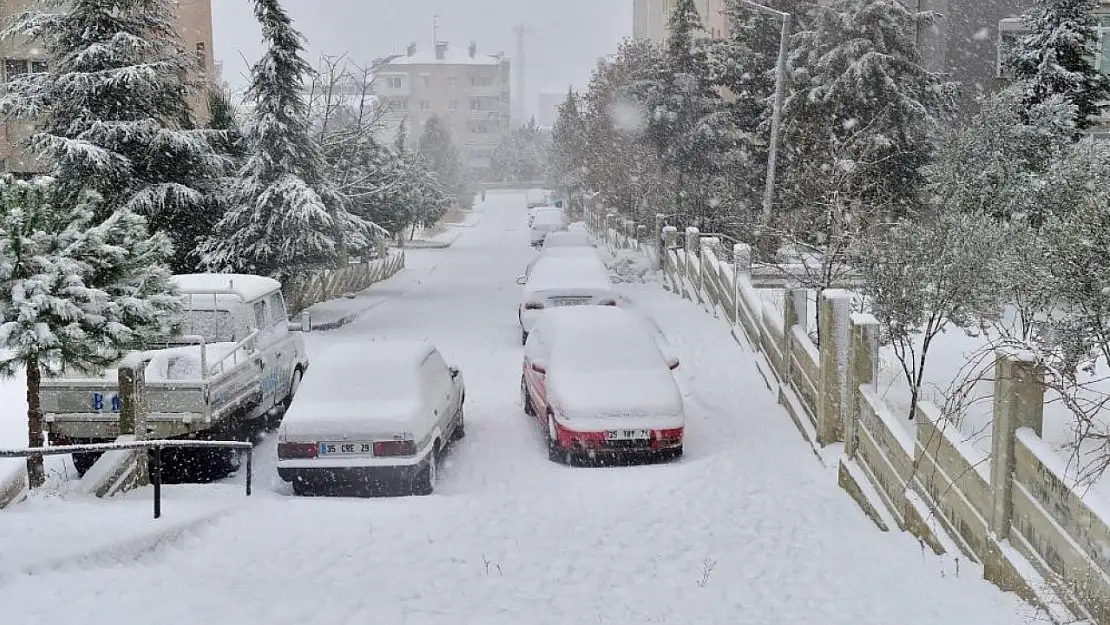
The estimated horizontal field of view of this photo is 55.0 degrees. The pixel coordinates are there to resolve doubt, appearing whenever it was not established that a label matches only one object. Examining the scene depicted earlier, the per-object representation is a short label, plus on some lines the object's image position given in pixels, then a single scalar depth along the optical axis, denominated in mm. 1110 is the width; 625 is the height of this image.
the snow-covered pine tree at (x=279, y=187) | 23078
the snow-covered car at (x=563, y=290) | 19219
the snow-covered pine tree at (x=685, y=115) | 34188
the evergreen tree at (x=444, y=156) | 85938
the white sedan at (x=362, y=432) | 10539
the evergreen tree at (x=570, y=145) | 58812
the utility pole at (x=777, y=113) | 23469
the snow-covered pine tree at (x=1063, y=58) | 24891
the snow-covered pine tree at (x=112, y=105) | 21016
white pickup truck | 11086
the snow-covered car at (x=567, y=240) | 34750
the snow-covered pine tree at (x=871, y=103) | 27656
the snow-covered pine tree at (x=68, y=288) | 9562
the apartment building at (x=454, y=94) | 130375
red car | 11555
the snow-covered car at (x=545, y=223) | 48938
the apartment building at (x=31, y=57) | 28484
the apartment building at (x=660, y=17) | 59947
